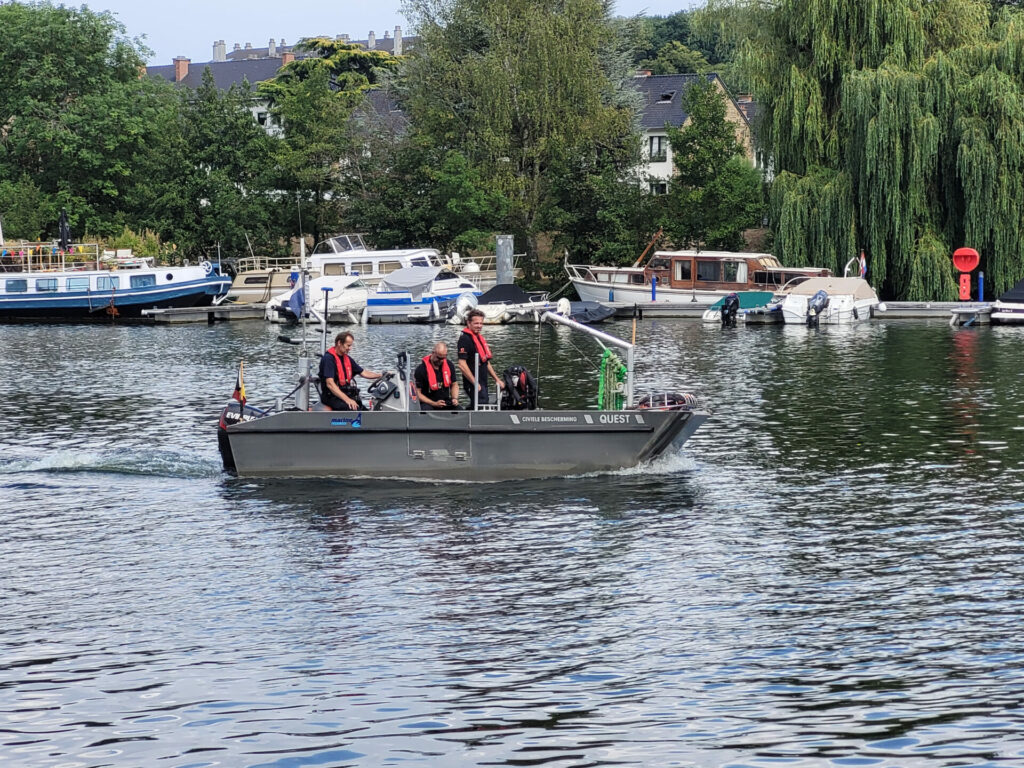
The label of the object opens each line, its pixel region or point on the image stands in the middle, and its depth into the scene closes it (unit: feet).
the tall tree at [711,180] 207.41
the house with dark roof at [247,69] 393.29
